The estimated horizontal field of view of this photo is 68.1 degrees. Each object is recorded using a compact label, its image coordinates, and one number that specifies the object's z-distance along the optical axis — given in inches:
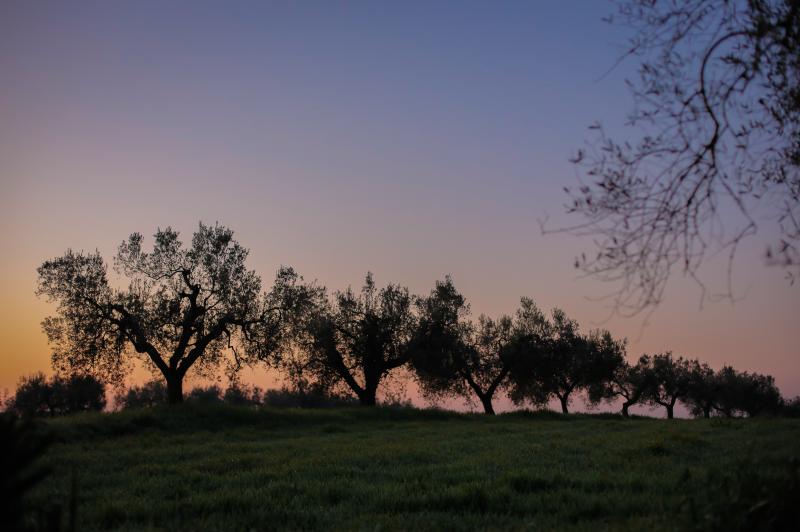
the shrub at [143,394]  3270.2
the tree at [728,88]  286.7
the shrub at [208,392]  3601.4
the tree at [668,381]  2898.6
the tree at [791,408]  3137.8
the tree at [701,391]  3017.0
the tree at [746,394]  3105.3
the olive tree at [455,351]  1982.0
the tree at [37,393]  2709.6
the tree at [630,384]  2662.4
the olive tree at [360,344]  1939.0
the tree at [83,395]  2677.2
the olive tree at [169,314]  1446.9
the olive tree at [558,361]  2231.8
